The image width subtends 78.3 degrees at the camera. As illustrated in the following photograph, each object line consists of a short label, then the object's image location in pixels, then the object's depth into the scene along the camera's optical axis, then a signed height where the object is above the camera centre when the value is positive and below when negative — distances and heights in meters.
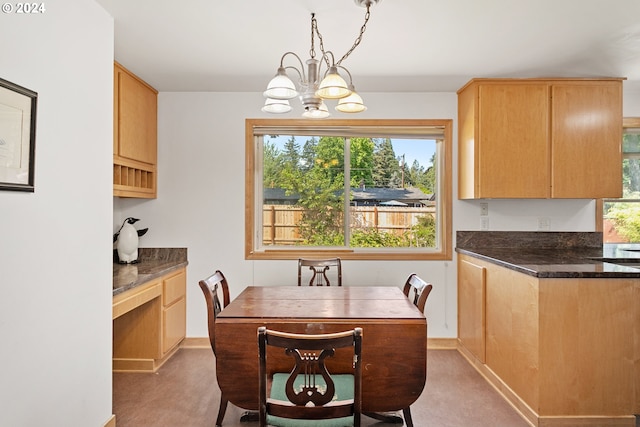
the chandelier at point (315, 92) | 1.88 +0.62
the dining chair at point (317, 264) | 3.13 -0.39
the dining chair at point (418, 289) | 2.22 -0.44
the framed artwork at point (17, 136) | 1.43 +0.30
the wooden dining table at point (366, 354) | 1.96 -0.69
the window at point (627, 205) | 3.64 +0.11
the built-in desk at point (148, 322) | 2.90 -0.85
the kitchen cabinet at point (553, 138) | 3.13 +0.63
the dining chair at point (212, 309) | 2.22 -0.54
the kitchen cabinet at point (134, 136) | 2.88 +0.64
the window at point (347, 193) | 3.73 +0.22
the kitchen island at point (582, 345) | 2.19 -0.72
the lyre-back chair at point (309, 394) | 1.42 -0.68
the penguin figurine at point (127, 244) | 3.23 -0.24
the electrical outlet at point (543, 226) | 3.56 -0.07
